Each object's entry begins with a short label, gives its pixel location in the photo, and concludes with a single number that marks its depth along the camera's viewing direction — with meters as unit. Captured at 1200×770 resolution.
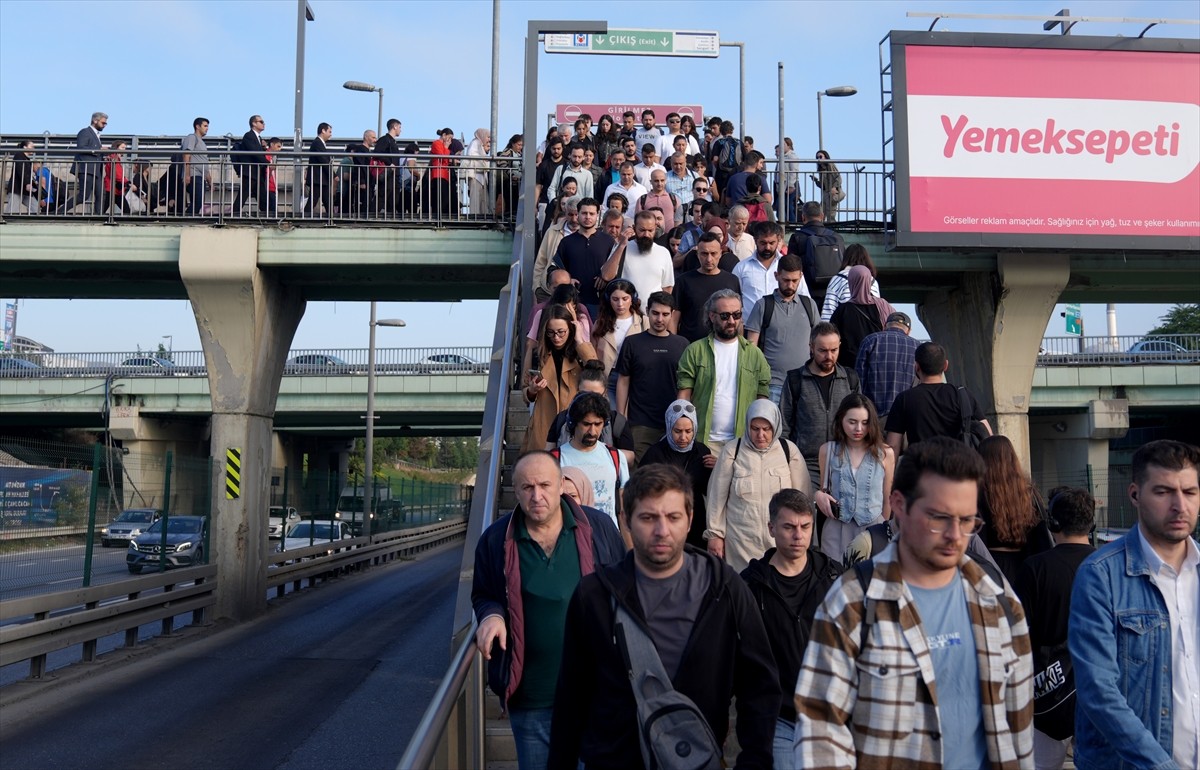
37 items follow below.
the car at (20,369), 47.03
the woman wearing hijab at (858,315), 10.12
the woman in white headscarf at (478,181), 20.00
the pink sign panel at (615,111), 32.81
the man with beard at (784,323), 9.91
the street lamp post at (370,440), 33.59
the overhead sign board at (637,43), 22.62
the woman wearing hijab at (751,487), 7.20
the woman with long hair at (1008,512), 5.48
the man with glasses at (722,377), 8.91
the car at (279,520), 24.51
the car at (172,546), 15.73
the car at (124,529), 14.81
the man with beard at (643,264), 11.89
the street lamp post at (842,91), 28.72
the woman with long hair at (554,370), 9.50
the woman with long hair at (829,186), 19.70
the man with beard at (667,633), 3.69
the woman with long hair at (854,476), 7.13
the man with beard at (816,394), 8.40
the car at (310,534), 27.31
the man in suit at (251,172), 19.56
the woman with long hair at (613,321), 10.44
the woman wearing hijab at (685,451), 7.81
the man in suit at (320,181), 19.68
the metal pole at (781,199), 19.73
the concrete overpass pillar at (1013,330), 19.50
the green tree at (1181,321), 75.06
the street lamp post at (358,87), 33.19
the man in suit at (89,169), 19.38
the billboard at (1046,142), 18.92
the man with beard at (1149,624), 3.69
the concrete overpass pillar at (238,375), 19.12
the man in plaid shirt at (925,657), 3.07
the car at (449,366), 47.03
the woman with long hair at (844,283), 10.44
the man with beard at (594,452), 6.96
